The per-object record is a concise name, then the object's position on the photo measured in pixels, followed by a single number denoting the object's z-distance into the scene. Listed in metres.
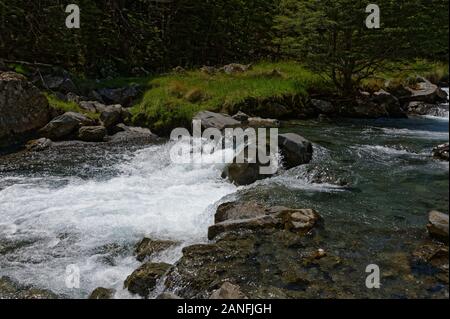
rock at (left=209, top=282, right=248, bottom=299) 5.38
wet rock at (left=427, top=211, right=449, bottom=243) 6.18
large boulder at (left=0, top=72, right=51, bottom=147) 14.94
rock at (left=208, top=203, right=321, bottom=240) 7.60
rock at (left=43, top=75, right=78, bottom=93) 19.14
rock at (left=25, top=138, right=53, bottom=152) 14.28
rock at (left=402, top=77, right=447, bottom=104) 20.89
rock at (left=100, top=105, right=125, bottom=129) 16.66
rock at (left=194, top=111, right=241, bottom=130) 15.32
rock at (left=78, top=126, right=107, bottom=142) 15.38
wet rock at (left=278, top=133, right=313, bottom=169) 11.43
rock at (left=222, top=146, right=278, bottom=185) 10.60
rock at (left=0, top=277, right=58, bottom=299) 6.09
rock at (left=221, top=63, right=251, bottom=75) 22.75
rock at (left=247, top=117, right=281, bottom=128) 16.08
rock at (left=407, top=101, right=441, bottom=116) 19.32
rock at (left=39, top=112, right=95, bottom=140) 15.29
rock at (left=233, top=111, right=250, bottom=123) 16.56
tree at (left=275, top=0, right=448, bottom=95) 17.22
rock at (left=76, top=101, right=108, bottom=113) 17.85
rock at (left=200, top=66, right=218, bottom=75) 22.77
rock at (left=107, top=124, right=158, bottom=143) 15.70
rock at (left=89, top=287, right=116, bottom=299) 5.92
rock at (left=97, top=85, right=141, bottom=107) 19.56
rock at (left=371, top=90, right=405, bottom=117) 19.02
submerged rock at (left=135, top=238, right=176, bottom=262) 7.13
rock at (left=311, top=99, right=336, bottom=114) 18.94
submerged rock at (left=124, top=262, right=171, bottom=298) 6.07
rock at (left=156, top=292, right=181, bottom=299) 5.28
